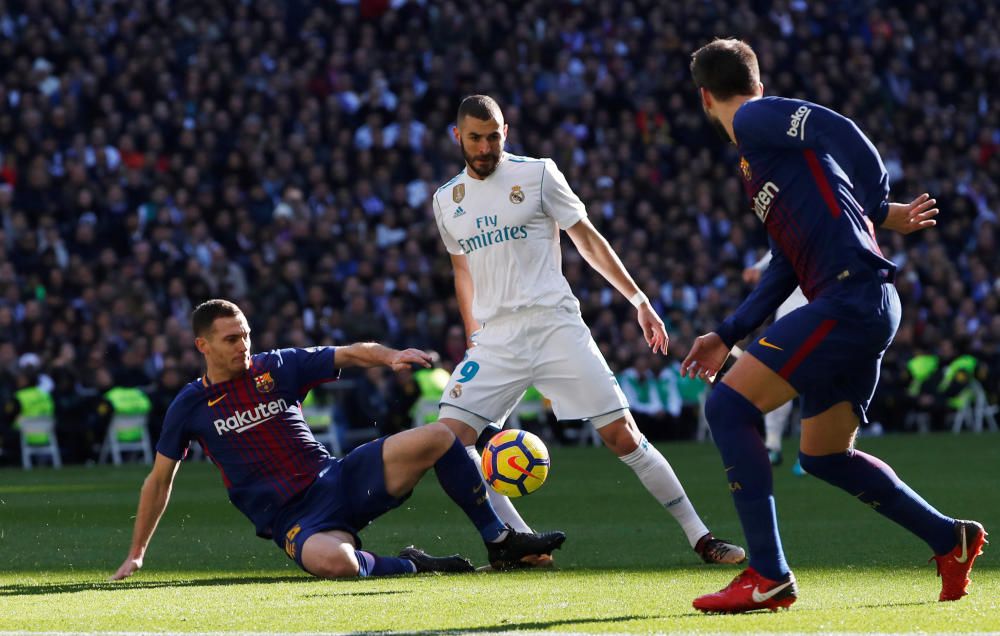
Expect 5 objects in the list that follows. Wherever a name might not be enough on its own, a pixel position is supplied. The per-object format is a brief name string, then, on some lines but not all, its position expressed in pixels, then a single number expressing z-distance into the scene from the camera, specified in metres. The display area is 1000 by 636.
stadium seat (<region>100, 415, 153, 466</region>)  36.97
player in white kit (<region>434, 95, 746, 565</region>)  15.16
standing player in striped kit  10.98
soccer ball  15.62
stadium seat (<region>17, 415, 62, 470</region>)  36.16
